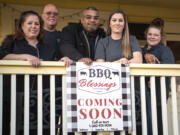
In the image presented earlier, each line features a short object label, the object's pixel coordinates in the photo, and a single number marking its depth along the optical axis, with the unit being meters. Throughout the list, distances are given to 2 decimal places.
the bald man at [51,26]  3.28
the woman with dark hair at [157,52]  2.80
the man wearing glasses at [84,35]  2.89
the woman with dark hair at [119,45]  2.64
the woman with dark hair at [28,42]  2.56
